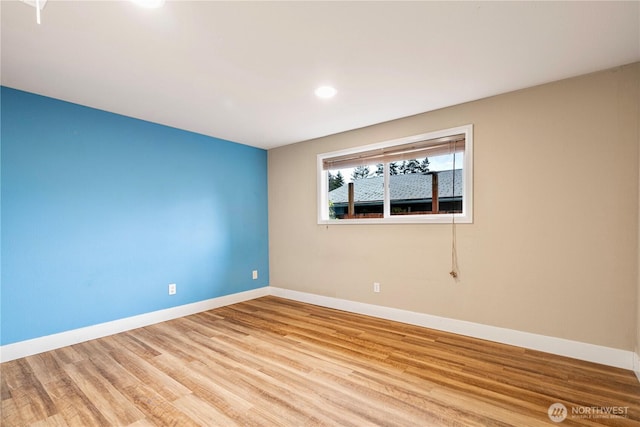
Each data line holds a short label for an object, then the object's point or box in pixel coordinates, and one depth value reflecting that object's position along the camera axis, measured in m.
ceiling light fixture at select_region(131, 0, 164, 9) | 1.57
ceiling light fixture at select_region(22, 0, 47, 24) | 1.54
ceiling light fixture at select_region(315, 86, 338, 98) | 2.64
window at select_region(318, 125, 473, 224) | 3.09
